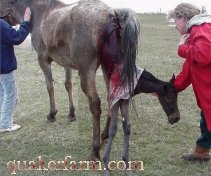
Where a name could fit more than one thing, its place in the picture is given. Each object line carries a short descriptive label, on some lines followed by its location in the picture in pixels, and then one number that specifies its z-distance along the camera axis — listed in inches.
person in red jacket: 152.2
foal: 171.9
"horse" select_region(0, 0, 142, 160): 163.5
